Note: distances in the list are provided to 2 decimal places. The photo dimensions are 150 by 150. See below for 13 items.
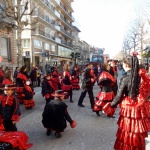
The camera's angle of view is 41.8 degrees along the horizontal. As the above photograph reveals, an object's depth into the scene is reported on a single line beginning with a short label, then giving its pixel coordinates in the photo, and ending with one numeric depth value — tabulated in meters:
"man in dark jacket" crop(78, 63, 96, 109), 7.22
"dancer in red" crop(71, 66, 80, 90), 13.26
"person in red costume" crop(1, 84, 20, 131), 4.11
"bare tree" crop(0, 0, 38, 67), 16.53
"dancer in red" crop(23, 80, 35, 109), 7.70
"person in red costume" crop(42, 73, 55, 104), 7.12
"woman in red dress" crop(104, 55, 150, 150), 2.93
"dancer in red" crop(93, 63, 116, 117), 5.73
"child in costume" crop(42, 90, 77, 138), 4.63
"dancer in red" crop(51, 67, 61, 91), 8.42
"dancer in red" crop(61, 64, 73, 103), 8.97
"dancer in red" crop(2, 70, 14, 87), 6.67
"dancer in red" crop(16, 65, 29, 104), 7.82
